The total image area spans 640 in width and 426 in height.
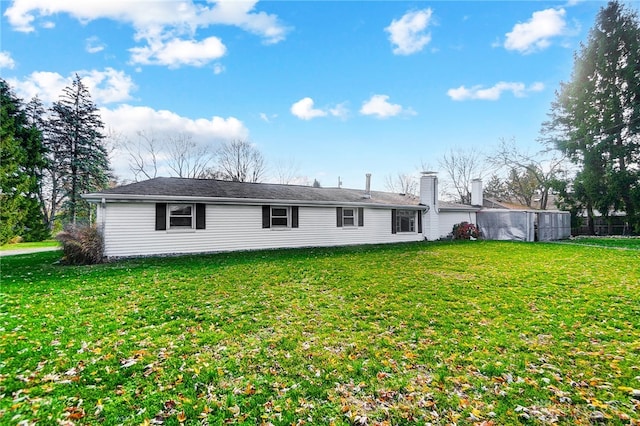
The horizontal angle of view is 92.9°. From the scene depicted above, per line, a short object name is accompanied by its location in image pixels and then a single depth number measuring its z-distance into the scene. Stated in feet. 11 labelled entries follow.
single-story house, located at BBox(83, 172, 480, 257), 36.99
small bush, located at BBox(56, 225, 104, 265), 33.65
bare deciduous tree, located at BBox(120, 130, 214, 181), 100.20
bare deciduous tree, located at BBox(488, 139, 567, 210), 95.60
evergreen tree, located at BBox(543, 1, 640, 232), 77.05
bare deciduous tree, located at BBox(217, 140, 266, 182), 106.32
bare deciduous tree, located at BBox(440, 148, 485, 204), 110.73
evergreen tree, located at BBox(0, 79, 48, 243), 64.13
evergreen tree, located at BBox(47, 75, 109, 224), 82.33
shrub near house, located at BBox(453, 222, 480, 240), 63.52
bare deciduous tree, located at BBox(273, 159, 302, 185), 114.11
